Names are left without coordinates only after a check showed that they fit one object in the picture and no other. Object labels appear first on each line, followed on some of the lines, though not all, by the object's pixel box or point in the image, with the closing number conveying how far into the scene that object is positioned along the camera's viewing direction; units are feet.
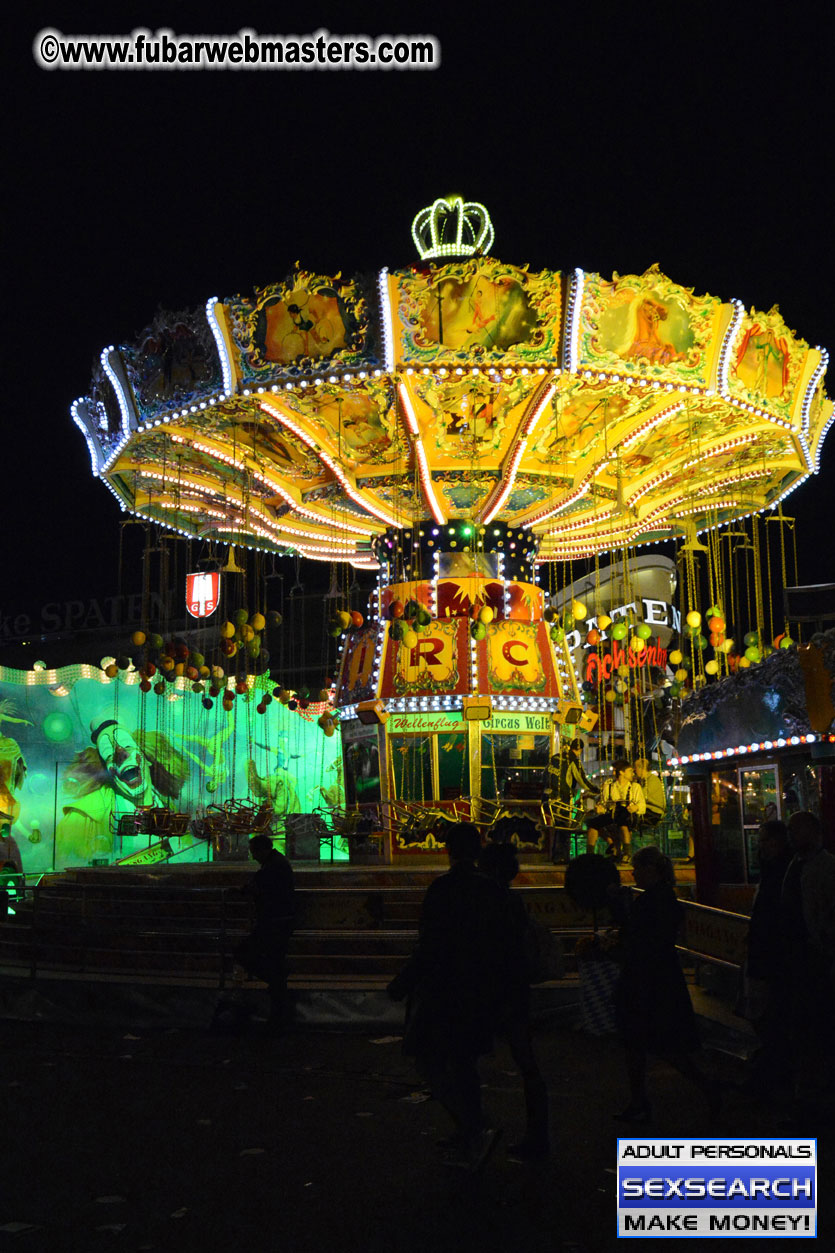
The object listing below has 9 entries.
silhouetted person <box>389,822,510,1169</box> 18.78
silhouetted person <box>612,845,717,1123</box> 21.24
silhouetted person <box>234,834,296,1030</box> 34.04
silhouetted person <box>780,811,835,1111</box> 21.94
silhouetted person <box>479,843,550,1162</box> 19.80
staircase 39.60
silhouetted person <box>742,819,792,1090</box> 23.25
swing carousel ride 50.19
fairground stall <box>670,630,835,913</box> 40.22
